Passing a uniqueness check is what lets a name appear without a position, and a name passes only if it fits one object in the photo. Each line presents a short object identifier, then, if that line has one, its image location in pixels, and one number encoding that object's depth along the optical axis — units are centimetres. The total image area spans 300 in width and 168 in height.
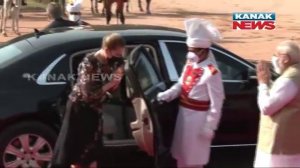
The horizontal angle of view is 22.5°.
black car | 689
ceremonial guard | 637
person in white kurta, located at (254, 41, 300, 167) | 583
